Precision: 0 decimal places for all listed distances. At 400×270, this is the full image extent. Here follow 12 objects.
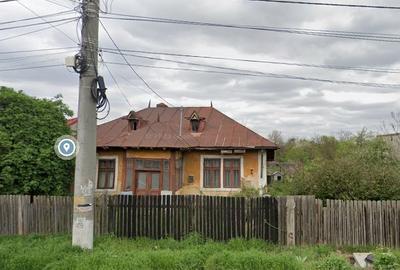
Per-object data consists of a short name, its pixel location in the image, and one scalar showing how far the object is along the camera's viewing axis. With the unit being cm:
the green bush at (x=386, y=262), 722
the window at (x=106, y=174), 1973
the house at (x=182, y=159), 1902
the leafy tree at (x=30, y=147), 1333
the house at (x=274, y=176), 3269
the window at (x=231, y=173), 1953
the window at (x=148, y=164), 1912
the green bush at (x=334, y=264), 739
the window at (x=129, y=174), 1914
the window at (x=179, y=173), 1916
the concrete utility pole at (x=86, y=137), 856
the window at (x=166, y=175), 1898
